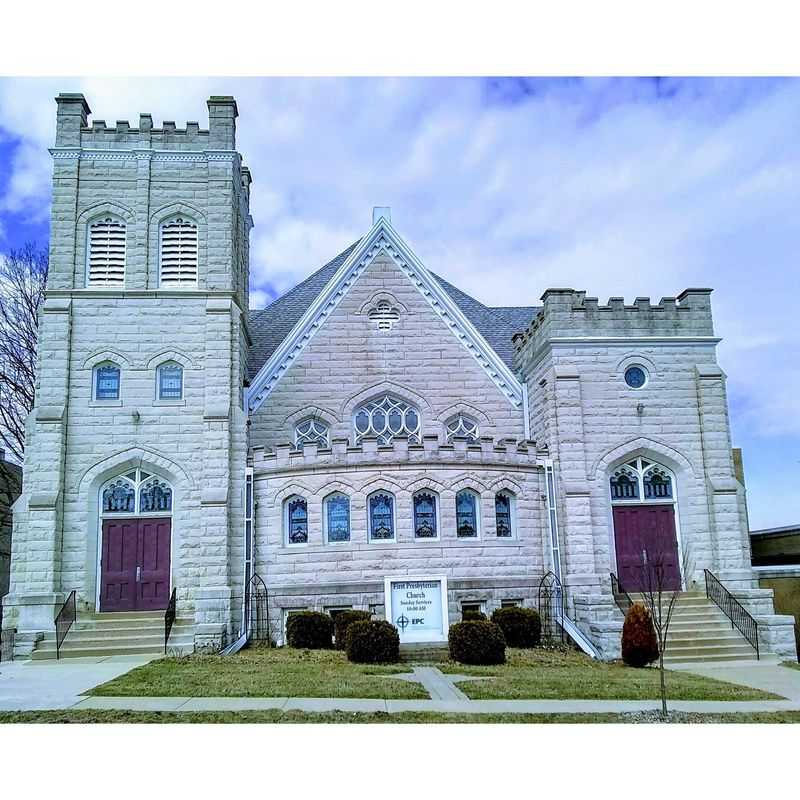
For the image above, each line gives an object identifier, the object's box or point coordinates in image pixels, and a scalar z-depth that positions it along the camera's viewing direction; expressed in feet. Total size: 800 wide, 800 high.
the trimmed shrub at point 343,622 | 61.82
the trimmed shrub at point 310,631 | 63.00
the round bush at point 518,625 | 64.39
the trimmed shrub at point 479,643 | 55.67
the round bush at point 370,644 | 55.77
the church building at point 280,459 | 68.03
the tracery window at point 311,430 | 80.02
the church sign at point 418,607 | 64.34
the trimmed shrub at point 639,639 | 56.85
